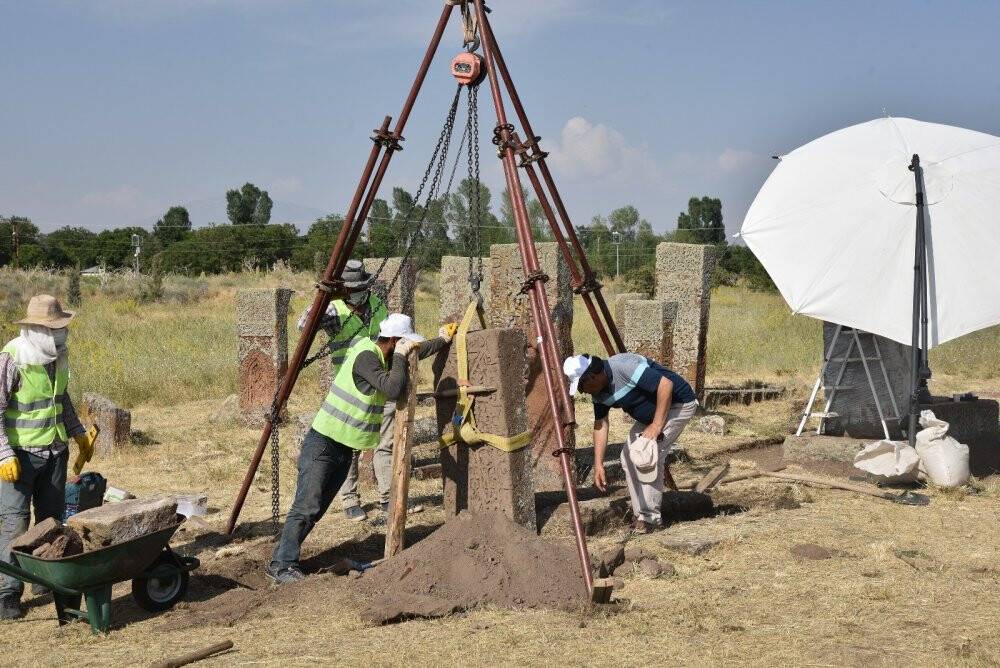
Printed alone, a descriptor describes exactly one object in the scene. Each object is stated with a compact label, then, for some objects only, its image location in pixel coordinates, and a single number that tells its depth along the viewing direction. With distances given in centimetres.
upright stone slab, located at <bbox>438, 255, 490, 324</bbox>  1328
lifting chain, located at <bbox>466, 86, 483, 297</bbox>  767
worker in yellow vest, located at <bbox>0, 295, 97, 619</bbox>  617
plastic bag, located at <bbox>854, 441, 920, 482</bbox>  870
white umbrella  912
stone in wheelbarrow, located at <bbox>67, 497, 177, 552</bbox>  584
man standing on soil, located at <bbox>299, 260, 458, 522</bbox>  821
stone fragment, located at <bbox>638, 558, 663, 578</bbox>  647
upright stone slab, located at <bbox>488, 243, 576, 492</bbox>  920
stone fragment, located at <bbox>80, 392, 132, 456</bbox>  1122
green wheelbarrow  558
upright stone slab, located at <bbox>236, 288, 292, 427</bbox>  1243
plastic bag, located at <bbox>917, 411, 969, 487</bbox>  879
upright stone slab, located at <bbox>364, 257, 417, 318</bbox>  1205
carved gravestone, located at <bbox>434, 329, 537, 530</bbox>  679
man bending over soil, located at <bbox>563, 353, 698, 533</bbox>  700
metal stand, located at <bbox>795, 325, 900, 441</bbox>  1030
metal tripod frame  736
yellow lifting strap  679
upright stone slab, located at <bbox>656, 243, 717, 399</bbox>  1319
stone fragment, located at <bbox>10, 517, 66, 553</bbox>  568
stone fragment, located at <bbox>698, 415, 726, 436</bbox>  1180
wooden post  677
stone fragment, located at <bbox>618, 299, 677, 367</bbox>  1295
